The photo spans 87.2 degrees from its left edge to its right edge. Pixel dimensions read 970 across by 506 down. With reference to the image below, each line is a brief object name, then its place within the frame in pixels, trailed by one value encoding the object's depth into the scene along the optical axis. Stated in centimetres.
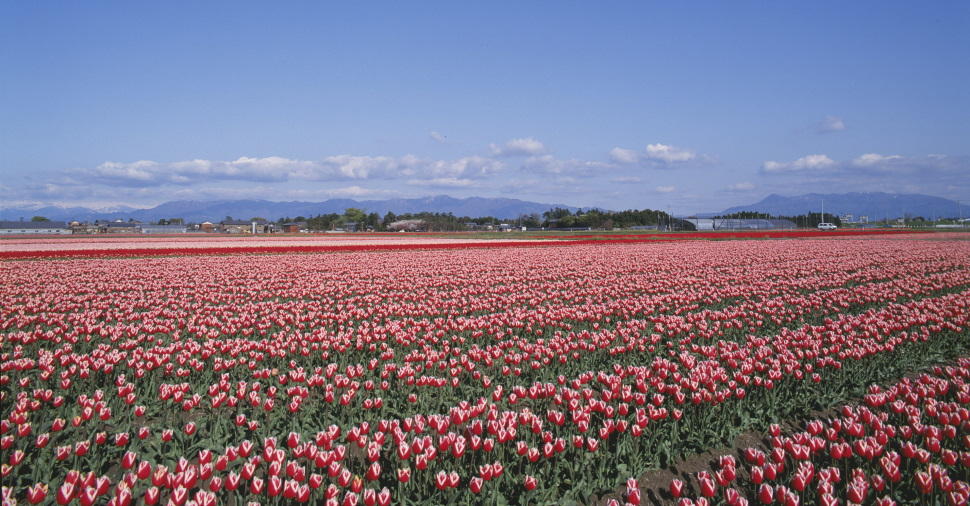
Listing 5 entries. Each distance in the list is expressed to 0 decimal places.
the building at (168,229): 12546
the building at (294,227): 14775
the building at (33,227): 11295
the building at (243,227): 13805
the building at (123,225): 13623
